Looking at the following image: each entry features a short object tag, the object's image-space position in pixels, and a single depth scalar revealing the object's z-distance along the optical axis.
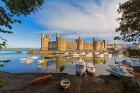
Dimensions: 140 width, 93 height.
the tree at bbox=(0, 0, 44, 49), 2.36
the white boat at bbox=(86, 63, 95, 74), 15.83
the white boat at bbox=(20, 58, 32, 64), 34.47
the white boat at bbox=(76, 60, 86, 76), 13.40
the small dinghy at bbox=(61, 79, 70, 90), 8.54
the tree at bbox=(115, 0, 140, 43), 5.57
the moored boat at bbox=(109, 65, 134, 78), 11.58
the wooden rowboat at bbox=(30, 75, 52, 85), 9.79
